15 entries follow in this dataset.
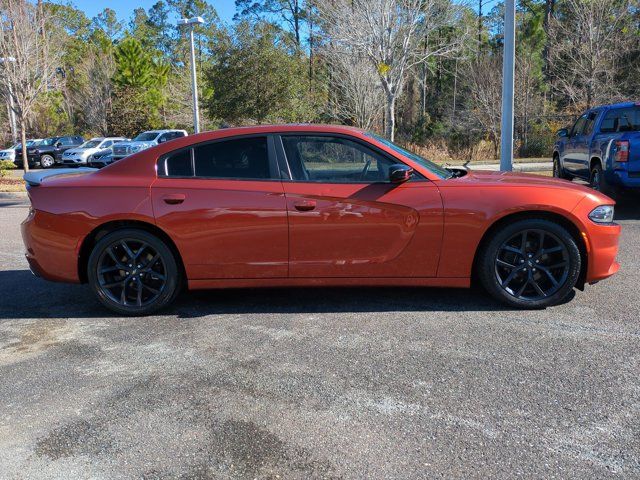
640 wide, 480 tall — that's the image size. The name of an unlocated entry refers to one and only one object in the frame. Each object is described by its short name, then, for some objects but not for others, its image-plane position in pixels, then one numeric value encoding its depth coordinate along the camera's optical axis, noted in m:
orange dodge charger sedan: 4.47
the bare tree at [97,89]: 43.25
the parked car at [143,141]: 24.44
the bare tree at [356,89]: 23.41
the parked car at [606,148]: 8.77
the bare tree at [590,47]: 23.83
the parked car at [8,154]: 29.47
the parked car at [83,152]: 28.06
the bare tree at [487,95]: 28.05
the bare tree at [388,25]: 15.98
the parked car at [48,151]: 29.38
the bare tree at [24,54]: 16.44
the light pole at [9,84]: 16.42
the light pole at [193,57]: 18.52
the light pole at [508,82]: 11.55
